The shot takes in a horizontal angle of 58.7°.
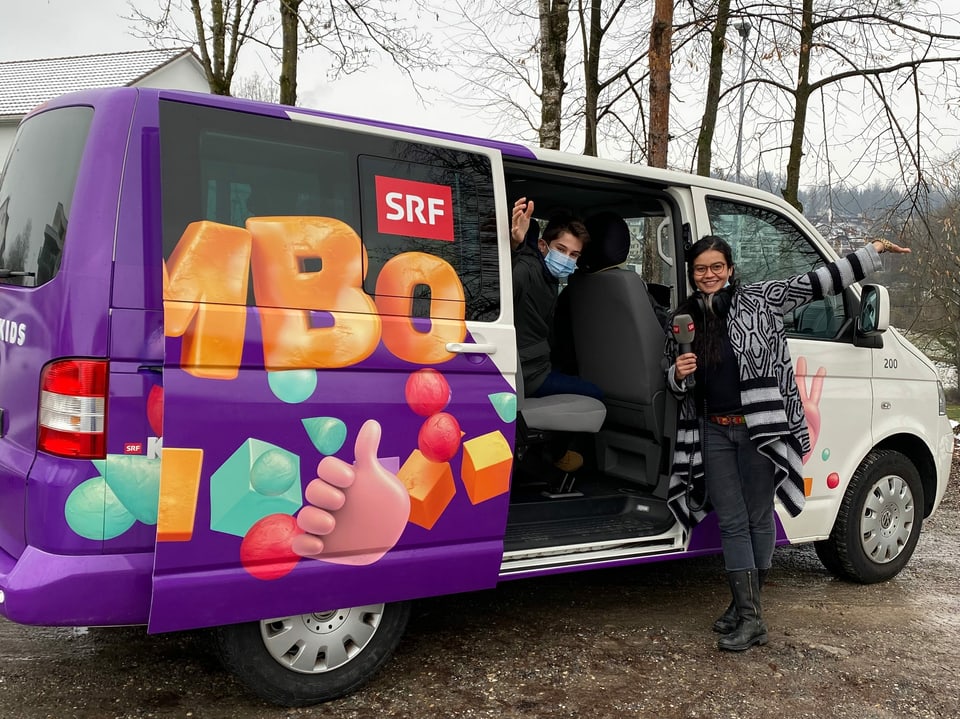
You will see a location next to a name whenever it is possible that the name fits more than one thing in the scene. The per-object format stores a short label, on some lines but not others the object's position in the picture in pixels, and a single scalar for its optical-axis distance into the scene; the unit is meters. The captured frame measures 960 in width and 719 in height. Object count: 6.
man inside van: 3.97
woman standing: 3.60
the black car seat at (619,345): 4.14
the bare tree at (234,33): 11.77
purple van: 2.49
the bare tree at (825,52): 10.33
